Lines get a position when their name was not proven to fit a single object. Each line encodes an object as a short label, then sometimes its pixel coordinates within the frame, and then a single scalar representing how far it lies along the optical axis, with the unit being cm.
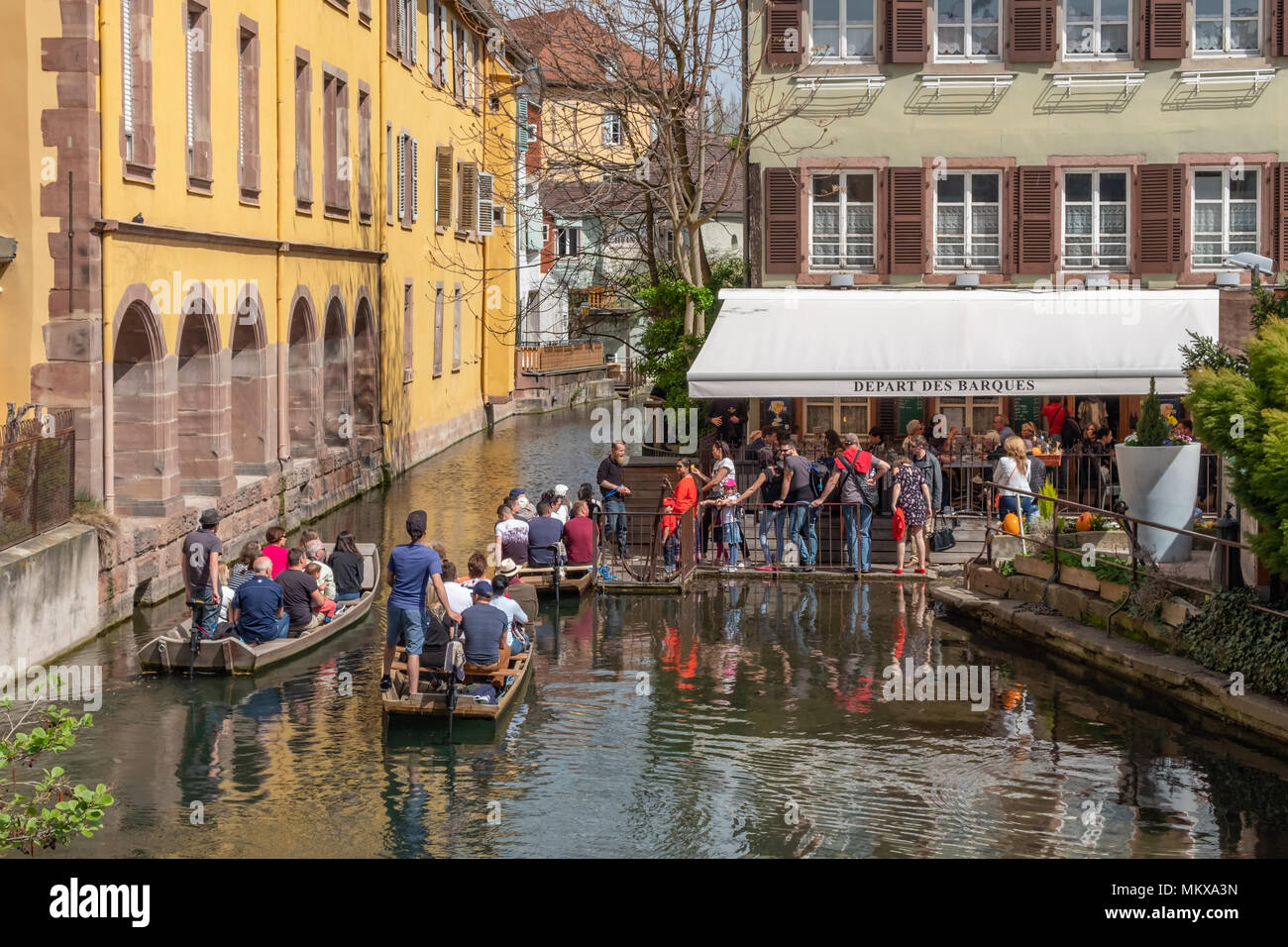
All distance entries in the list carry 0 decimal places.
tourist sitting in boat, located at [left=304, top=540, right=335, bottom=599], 1914
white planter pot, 1809
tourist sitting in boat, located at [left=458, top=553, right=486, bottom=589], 1652
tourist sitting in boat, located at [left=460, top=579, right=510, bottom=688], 1546
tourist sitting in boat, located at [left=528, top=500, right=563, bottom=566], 2172
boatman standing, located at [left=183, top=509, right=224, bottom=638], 1756
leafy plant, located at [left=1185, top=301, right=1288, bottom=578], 1423
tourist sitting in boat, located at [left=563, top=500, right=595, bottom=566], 2238
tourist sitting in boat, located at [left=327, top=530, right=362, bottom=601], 2014
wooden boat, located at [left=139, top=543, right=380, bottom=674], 1720
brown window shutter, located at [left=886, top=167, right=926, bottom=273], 2941
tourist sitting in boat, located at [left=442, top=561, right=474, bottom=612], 1620
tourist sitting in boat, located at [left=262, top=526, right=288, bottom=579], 1902
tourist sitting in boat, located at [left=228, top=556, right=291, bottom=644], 1764
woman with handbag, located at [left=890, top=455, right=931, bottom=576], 2312
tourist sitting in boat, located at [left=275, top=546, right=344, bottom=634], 1845
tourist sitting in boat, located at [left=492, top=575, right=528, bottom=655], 1585
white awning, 2502
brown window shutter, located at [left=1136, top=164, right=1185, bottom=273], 2925
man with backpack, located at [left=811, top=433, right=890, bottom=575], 2320
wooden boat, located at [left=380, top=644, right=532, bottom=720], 1509
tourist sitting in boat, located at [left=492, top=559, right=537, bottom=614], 1909
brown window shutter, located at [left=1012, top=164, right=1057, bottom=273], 2930
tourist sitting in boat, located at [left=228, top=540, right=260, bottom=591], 1805
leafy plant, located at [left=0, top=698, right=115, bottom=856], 859
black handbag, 2420
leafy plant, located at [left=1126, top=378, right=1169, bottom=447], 1833
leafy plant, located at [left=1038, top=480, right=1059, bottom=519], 2202
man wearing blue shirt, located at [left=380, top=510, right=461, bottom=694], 1557
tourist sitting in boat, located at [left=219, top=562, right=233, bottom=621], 1817
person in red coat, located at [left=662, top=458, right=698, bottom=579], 2294
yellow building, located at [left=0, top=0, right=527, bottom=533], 1992
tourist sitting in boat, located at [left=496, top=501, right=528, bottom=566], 2194
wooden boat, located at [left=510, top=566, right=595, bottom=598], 2156
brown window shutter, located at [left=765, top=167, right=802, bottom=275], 2958
